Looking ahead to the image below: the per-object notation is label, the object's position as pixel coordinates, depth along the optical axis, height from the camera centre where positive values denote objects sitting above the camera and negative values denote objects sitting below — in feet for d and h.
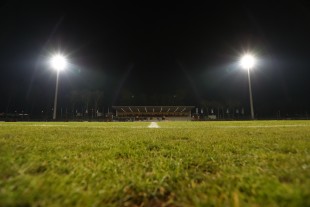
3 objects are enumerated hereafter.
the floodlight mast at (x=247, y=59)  113.39 +35.27
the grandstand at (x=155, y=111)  262.26 +14.47
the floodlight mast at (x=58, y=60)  121.79 +38.58
